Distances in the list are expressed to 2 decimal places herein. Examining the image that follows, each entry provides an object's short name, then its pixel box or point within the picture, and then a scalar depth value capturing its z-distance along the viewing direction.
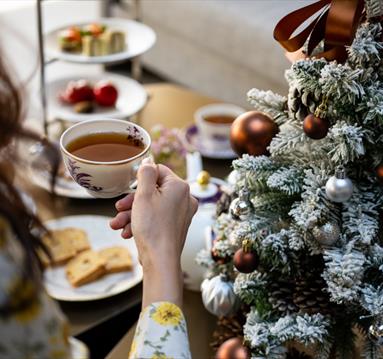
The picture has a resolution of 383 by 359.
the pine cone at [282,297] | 1.09
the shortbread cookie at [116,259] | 1.42
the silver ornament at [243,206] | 1.11
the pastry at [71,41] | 2.07
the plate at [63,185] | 1.65
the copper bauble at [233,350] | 1.13
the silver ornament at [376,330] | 0.98
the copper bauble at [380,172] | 1.00
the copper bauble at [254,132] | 1.12
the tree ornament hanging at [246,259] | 1.09
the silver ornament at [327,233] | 1.00
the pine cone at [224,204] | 1.28
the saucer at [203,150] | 1.79
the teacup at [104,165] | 0.96
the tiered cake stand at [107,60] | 1.84
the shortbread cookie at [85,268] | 1.38
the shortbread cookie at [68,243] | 1.44
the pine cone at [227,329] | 1.24
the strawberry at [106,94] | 1.93
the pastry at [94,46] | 2.05
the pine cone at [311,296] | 1.07
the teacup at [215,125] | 1.78
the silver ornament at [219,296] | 1.22
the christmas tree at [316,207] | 0.98
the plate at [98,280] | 1.36
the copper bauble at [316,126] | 1.00
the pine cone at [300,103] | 1.02
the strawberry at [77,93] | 1.93
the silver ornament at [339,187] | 0.99
